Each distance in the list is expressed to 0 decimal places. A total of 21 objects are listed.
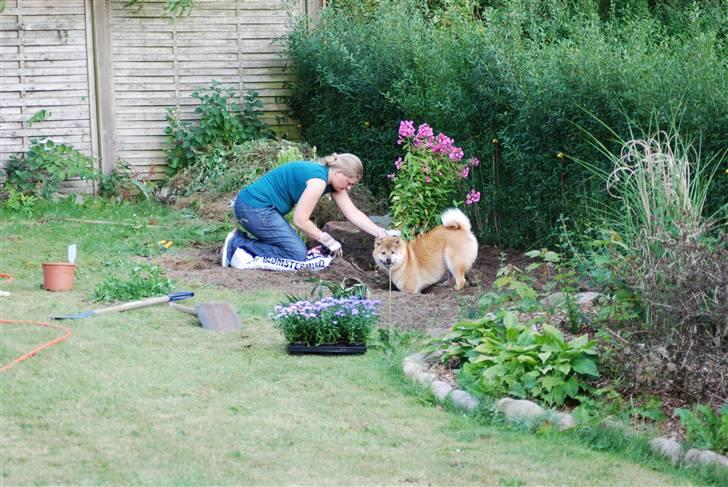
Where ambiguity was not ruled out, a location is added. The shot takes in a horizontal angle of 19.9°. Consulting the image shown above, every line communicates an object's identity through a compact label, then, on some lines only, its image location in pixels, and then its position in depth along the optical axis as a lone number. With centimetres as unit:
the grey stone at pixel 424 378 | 1168
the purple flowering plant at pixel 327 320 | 1267
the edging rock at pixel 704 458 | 912
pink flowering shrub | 1970
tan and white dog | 1755
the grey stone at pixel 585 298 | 1400
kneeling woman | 1818
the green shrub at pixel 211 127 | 2697
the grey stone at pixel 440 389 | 1121
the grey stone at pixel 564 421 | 1013
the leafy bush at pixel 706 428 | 935
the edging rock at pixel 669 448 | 939
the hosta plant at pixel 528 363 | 1089
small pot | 1610
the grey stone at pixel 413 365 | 1201
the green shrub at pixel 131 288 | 1544
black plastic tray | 1273
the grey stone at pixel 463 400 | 1082
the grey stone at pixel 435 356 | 1252
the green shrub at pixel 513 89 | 1632
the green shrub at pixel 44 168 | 2567
